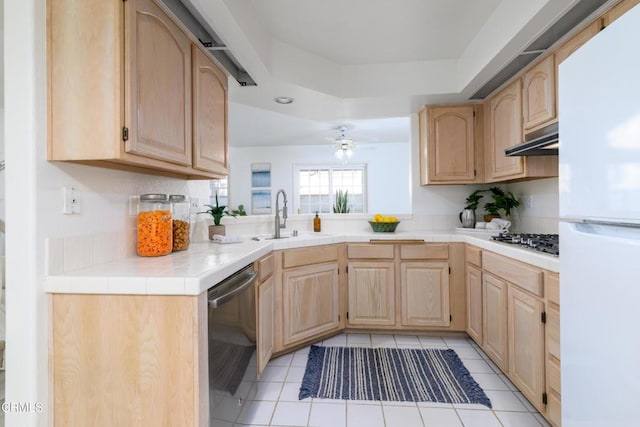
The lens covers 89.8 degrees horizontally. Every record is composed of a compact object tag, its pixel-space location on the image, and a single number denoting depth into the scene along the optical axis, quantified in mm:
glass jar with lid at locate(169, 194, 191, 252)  1733
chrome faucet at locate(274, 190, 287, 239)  2645
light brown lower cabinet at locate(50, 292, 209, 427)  1054
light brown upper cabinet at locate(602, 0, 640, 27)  1376
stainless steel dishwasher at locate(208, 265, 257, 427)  1184
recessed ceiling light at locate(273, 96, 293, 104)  2623
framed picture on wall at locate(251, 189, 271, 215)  6516
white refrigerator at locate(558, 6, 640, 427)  751
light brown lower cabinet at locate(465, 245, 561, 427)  1478
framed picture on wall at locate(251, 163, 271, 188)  6469
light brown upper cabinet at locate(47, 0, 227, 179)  1130
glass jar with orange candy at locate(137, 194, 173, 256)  1549
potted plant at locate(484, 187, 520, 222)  2756
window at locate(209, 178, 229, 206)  6504
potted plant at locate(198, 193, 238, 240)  2312
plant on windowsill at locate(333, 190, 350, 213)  5801
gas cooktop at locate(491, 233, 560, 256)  1587
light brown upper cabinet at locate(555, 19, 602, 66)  1566
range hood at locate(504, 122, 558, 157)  1635
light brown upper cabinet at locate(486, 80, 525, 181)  2236
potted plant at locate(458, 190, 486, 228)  2906
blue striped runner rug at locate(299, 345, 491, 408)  1863
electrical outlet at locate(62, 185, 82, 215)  1187
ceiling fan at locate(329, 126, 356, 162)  4785
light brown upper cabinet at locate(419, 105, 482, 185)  2785
